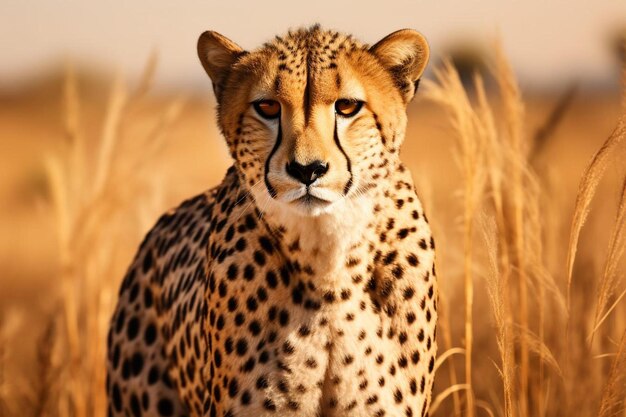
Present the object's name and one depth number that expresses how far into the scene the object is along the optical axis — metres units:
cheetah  6.88
